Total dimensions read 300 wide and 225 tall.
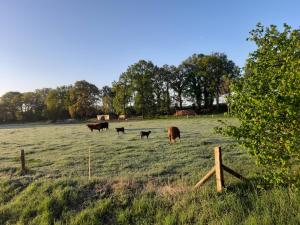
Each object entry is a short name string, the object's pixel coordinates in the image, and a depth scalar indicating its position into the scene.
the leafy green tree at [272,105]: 4.14
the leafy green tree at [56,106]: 66.31
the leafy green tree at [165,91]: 59.29
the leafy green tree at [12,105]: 72.40
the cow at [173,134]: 15.38
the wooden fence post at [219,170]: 5.88
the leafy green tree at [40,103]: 71.42
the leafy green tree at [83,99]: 63.16
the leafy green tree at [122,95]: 57.80
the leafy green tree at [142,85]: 56.10
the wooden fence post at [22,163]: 9.08
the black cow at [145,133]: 17.54
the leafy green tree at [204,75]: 62.38
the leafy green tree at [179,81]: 63.33
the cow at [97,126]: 26.35
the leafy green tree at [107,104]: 65.72
